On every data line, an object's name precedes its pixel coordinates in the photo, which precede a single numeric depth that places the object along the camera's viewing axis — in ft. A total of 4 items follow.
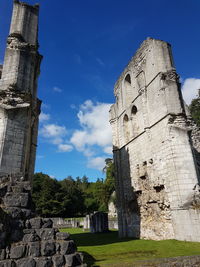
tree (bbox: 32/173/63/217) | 109.81
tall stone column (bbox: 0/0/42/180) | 22.75
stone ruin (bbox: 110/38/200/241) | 29.17
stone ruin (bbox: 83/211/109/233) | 53.78
